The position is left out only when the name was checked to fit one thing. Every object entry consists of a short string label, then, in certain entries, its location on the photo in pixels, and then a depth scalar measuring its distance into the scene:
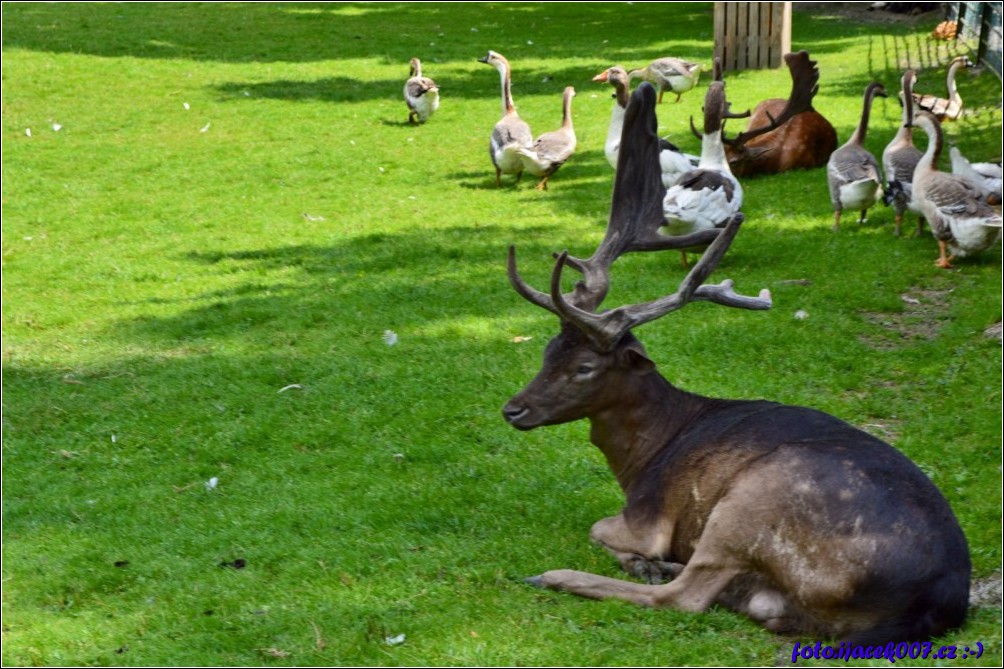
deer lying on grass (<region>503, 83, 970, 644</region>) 5.43
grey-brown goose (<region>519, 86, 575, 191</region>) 15.75
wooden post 22.06
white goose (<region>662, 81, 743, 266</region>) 11.62
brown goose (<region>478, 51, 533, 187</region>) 15.72
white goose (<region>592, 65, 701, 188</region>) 13.70
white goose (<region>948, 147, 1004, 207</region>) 11.79
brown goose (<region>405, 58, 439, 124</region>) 19.47
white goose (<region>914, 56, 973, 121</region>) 17.11
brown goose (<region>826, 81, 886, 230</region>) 12.84
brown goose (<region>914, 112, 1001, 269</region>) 11.35
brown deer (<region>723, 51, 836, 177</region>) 15.76
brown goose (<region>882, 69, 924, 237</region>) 12.62
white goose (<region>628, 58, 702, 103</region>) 20.31
